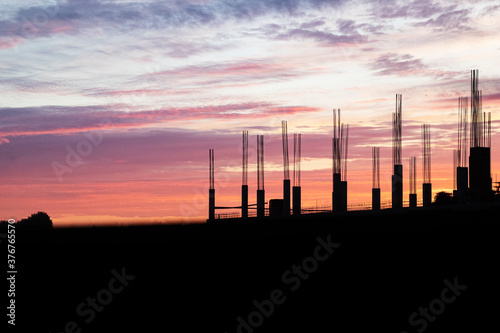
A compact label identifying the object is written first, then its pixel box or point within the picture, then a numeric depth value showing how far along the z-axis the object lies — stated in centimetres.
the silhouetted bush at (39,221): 7256
